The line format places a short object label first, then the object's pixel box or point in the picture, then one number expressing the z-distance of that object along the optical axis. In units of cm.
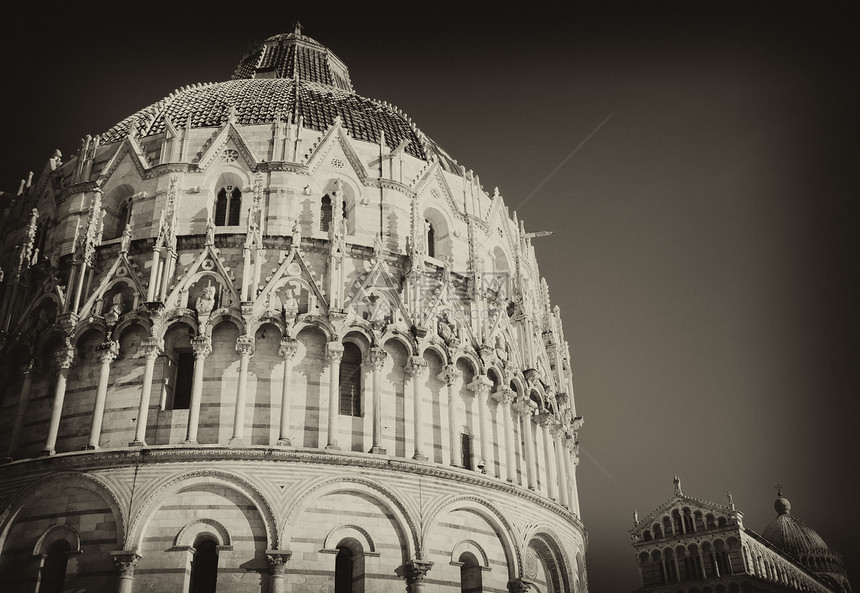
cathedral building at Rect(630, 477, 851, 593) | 5947
